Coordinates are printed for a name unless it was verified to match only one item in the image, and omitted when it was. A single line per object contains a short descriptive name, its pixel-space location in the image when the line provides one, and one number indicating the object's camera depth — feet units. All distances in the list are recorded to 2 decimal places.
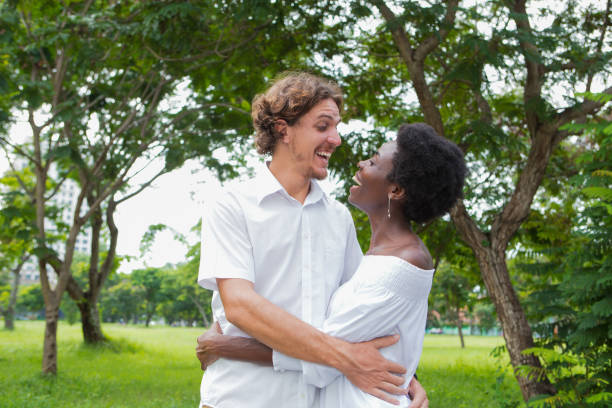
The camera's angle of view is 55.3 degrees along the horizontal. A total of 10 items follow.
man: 5.52
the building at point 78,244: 288.43
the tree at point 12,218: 27.09
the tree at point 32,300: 156.15
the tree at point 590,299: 17.75
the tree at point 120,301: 190.39
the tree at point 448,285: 54.02
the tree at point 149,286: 166.79
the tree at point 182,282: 62.49
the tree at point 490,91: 21.36
